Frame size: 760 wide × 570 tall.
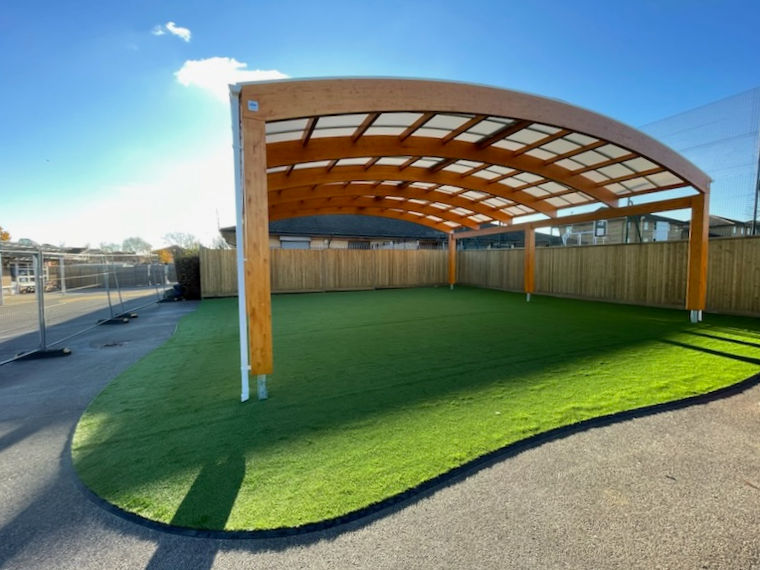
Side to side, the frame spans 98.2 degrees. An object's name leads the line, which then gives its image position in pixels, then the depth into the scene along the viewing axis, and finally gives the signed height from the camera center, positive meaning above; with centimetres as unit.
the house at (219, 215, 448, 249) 2085 +205
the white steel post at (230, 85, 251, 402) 358 +53
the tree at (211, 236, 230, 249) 3178 +248
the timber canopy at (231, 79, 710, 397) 371 +243
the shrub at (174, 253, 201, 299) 1399 -28
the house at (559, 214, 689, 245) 1248 +131
